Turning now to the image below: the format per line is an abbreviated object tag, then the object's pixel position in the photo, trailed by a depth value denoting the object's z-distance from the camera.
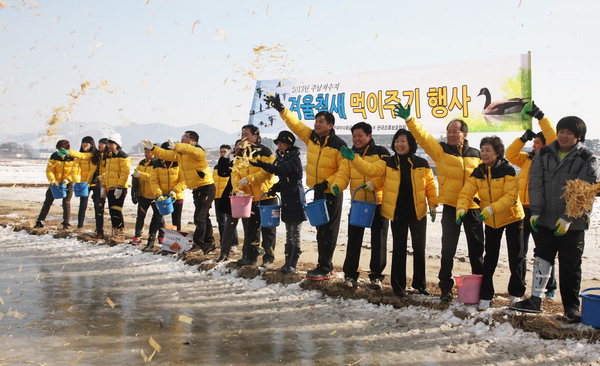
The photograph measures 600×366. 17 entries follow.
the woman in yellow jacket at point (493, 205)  5.57
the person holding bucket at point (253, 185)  7.65
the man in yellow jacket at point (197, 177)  8.72
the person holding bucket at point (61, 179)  11.80
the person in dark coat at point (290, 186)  7.02
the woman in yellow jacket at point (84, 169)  11.62
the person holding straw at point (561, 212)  5.00
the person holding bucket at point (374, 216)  6.52
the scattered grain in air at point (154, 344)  4.53
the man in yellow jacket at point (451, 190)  5.89
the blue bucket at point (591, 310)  4.76
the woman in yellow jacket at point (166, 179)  9.48
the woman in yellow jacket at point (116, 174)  10.55
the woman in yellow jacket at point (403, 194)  6.05
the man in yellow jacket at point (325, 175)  6.76
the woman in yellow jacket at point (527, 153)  6.00
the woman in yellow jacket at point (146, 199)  9.67
